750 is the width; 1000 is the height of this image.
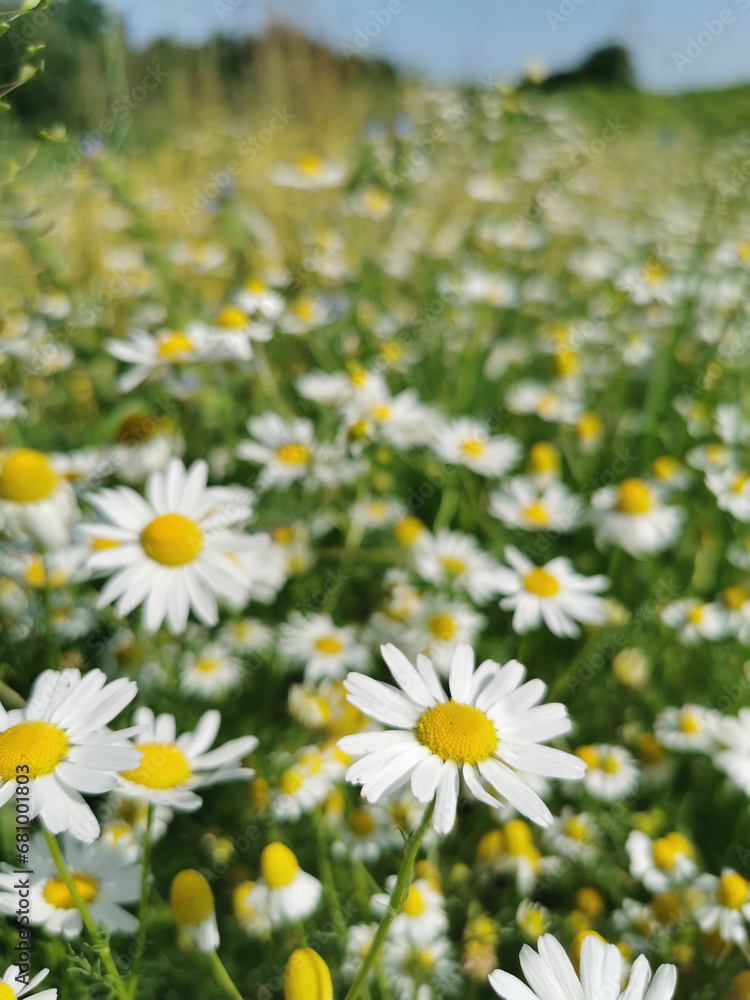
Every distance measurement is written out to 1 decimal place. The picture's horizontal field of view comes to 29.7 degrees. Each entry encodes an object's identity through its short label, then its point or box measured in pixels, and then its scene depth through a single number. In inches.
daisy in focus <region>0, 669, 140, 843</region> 6.4
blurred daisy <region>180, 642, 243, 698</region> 10.1
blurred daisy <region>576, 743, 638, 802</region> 9.5
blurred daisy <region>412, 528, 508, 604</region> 10.0
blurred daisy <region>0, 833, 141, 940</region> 7.0
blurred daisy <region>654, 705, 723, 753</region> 9.7
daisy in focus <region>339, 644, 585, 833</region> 6.4
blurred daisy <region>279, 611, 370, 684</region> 10.0
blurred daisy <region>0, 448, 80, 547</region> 8.3
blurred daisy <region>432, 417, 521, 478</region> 11.4
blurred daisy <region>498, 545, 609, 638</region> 9.5
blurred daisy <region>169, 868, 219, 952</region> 6.6
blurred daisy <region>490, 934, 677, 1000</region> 6.3
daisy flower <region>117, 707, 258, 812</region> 7.0
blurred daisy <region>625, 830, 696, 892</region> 8.9
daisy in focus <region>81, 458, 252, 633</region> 8.1
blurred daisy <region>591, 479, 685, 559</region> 10.9
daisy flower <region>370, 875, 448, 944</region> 8.1
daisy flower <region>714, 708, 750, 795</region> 9.0
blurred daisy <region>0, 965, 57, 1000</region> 6.3
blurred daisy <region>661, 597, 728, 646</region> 10.8
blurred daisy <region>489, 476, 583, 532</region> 11.2
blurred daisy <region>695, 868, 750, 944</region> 8.2
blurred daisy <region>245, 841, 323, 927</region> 7.5
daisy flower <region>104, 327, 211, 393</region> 10.8
